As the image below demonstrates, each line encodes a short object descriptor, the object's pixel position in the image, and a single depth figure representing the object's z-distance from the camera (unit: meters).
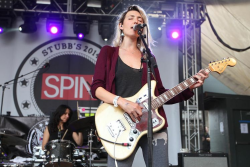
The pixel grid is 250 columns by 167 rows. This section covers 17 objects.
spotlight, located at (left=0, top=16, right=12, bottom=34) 6.98
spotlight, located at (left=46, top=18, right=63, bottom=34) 7.08
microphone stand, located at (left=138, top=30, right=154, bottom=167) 1.85
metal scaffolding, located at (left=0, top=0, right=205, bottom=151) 6.68
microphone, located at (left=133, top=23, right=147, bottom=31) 2.19
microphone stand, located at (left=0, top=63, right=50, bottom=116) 6.37
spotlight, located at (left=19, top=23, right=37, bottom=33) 6.98
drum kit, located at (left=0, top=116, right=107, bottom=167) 4.48
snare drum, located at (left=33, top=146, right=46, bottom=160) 4.98
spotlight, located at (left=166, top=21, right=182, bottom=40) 7.24
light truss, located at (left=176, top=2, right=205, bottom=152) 6.63
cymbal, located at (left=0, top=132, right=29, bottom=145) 4.48
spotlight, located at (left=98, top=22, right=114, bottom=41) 7.17
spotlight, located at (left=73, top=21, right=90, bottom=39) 7.07
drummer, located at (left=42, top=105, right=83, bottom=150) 5.58
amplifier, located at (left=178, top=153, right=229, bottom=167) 4.60
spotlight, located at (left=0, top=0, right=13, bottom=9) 6.41
